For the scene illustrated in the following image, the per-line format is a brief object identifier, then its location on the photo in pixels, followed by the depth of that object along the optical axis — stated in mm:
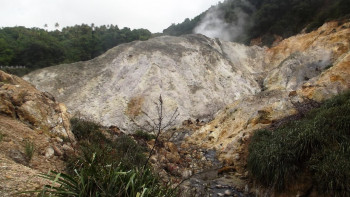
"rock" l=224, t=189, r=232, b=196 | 6733
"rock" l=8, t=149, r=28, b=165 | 4441
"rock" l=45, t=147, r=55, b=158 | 5281
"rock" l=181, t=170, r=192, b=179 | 7708
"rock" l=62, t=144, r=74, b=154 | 5788
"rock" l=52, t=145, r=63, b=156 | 5496
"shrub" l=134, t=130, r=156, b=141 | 13688
